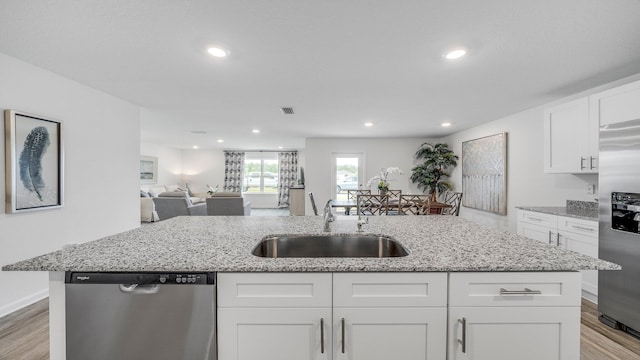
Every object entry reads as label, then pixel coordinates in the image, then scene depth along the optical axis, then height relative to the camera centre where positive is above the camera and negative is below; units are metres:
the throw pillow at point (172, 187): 8.66 -0.31
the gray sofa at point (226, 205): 5.26 -0.52
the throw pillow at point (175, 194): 5.58 -0.34
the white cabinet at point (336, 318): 1.14 -0.58
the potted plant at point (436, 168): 6.16 +0.27
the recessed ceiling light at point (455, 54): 2.15 +1.02
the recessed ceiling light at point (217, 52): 2.14 +1.01
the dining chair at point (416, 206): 4.19 -0.42
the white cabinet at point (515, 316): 1.14 -0.57
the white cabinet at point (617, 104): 2.14 +0.66
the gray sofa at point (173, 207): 5.58 -0.60
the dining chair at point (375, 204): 4.49 -0.42
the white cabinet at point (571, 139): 2.75 +0.46
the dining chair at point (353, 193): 6.08 -0.33
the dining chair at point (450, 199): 4.79 -0.45
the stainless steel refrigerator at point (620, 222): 2.05 -0.33
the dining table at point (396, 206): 4.25 -0.43
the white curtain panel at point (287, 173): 9.99 +0.21
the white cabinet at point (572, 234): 2.54 -0.56
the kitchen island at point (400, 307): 1.13 -0.53
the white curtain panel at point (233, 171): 9.97 +0.26
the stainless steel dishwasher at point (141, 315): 1.13 -0.58
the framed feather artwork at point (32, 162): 2.36 +0.13
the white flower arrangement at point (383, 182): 4.55 -0.05
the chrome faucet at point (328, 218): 1.83 -0.26
